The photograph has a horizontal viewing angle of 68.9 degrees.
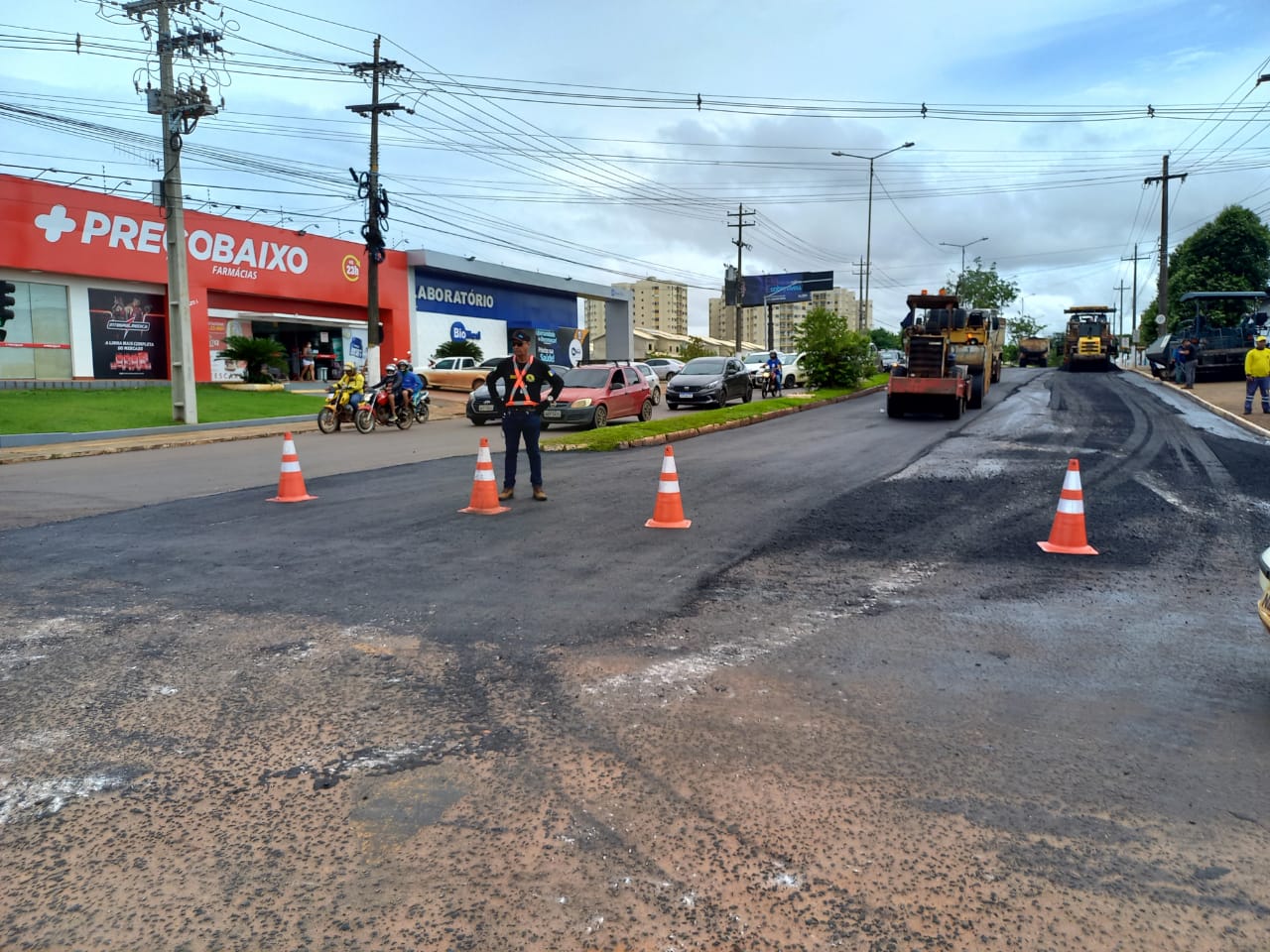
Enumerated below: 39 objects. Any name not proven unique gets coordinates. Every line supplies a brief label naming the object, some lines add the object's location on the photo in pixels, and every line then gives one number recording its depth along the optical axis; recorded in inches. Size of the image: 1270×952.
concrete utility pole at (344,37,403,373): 1146.0
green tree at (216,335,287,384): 1189.1
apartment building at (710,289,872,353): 5733.3
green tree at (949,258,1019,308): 3408.0
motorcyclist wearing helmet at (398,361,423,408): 932.6
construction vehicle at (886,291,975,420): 844.0
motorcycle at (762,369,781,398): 1294.3
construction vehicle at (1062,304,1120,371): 1766.7
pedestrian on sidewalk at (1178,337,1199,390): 1146.7
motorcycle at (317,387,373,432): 866.8
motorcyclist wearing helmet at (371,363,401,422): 909.2
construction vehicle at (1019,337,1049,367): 2389.3
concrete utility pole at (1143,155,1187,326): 1638.8
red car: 817.5
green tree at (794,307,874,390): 1250.0
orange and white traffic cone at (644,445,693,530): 354.3
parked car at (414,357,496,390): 1435.8
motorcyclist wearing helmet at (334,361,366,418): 868.6
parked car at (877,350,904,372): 1939.2
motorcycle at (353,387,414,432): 865.5
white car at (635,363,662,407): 965.5
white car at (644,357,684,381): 1793.8
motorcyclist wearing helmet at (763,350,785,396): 1321.4
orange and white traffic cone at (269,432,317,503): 435.8
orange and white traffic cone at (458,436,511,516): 386.0
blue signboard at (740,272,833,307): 3016.7
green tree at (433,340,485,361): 1638.8
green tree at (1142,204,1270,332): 2196.1
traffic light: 705.6
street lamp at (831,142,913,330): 1786.4
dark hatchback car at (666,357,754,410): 1051.9
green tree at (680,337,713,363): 2554.1
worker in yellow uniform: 773.9
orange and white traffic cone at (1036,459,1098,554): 309.6
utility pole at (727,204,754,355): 2447.1
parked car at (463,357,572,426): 943.7
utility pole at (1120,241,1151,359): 2906.7
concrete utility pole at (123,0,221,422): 885.8
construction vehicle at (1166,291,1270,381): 1108.5
